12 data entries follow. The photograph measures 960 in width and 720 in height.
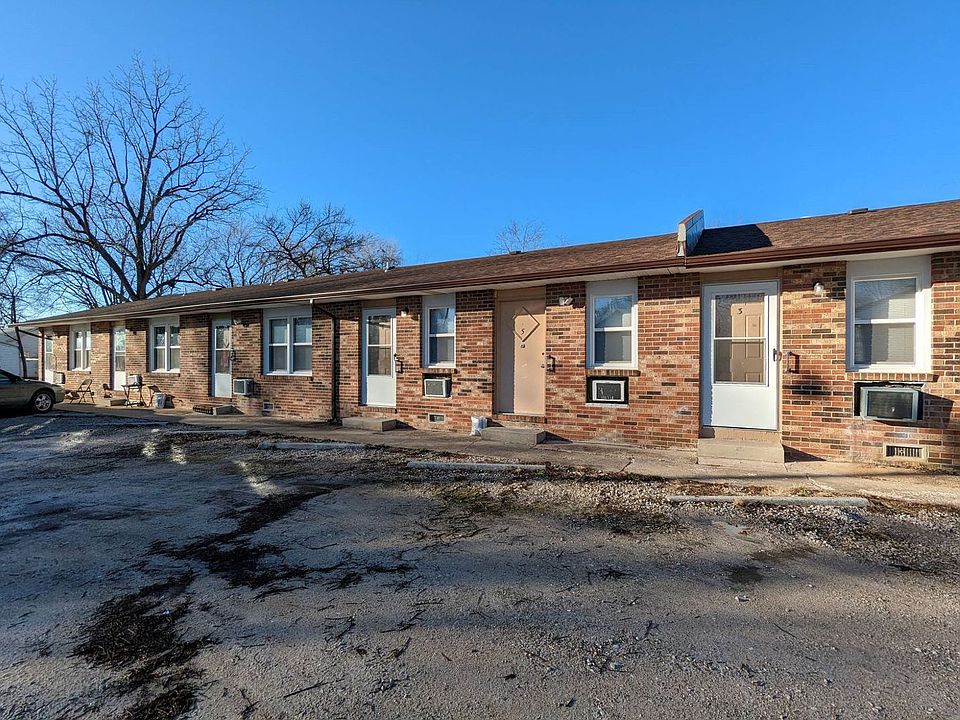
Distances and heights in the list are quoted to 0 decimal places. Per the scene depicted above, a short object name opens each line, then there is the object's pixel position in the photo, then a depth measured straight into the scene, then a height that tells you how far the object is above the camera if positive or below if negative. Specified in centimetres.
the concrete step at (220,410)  1312 -143
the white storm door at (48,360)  1984 -22
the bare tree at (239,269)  3260 +567
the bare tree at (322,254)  3225 +646
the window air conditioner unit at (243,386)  1291 -78
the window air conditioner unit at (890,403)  630 -58
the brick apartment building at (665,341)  659 +27
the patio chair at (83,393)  1730 -132
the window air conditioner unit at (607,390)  830 -56
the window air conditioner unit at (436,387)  1003 -61
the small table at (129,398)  1551 -131
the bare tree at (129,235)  2798 +689
